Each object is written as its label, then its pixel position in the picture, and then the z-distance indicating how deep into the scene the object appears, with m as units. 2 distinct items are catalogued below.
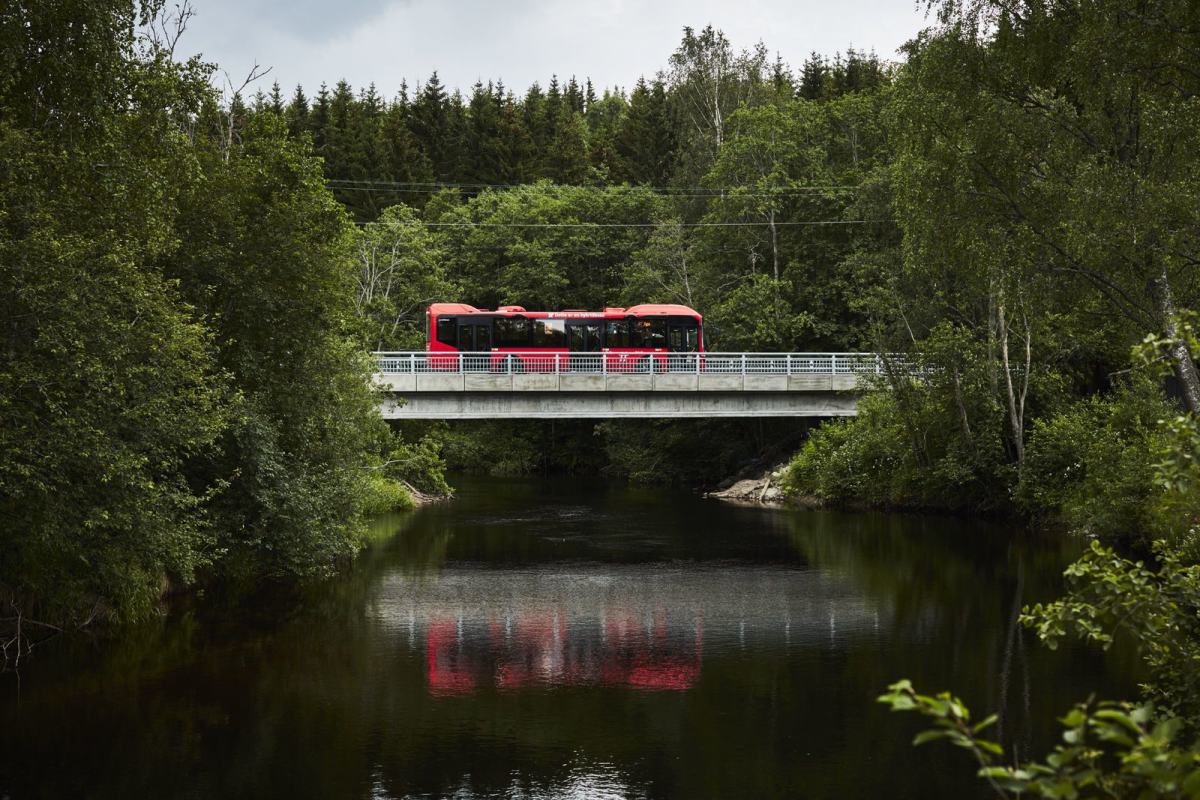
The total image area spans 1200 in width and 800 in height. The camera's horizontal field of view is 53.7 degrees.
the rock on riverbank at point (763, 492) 45.62
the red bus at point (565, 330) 49.94
